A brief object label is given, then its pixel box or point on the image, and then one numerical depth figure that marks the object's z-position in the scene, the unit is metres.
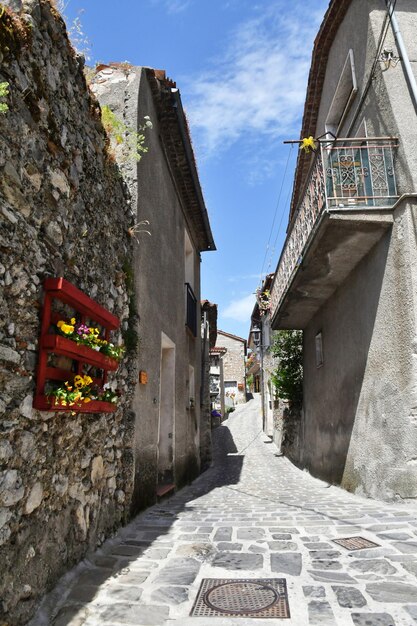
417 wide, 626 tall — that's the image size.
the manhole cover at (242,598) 2.60
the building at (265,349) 19.00
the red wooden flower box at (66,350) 2.77
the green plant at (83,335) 2.98
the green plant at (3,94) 2.47
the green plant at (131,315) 5.00
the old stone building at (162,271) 5.67
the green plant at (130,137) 5.22
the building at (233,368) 38.09
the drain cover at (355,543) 3.62
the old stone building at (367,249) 5.38
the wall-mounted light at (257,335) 23.30
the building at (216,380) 28.70
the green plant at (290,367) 12.12
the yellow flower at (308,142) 6.71
